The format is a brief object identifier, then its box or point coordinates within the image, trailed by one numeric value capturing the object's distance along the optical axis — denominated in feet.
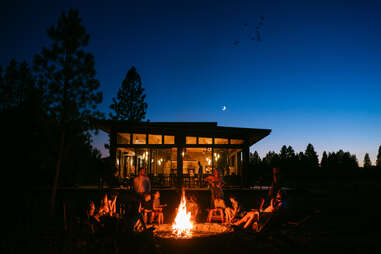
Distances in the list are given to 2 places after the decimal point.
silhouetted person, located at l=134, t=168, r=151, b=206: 23.58
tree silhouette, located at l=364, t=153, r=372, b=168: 350.84
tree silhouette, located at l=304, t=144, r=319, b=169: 255.29
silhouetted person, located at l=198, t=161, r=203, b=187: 48.95
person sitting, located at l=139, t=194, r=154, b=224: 22.90
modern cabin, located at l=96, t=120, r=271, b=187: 47.85
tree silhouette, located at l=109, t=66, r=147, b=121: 106.01
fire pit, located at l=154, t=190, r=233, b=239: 18.77
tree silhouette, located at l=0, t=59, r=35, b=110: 58.54
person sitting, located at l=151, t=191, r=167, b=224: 23.42
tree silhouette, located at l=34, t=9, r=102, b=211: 36.19
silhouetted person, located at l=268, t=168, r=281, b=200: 19.01
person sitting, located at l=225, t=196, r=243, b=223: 21.52
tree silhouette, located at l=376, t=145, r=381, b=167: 341.00
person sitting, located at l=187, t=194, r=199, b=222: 22.41
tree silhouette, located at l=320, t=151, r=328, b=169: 243.68
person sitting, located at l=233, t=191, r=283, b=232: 18.55
